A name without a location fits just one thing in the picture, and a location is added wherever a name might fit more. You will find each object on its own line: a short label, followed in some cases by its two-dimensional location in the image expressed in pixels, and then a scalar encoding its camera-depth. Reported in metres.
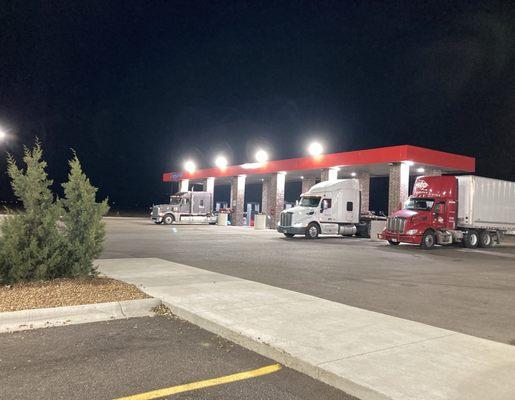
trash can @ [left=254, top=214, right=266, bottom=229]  35.03
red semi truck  21.59
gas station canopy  26.30
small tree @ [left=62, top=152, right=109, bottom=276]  8.24
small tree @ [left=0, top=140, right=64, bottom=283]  7.54
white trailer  22.38
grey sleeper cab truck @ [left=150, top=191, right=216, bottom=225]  38.22
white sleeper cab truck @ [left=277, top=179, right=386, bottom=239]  25.30
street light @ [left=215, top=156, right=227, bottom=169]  41.56
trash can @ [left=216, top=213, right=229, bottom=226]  40.69
